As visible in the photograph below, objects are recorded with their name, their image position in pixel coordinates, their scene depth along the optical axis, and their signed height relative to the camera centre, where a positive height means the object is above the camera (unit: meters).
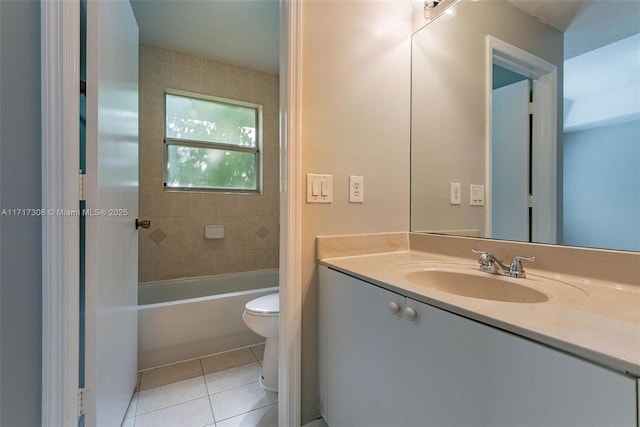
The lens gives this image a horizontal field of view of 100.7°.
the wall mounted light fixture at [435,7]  1.29 +1.02
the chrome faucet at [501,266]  0.91 -0.19
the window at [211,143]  2.42 +0.66
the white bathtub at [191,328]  1.66 -0.78
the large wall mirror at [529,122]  0.85 +0.37
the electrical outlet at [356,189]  1.20 +0.11
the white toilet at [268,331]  1.46 -0.66
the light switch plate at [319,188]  1.10 +0.10
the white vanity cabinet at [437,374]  0.43 -0.35
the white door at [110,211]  0.89 +0.00
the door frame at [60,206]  0.80 +0.02
